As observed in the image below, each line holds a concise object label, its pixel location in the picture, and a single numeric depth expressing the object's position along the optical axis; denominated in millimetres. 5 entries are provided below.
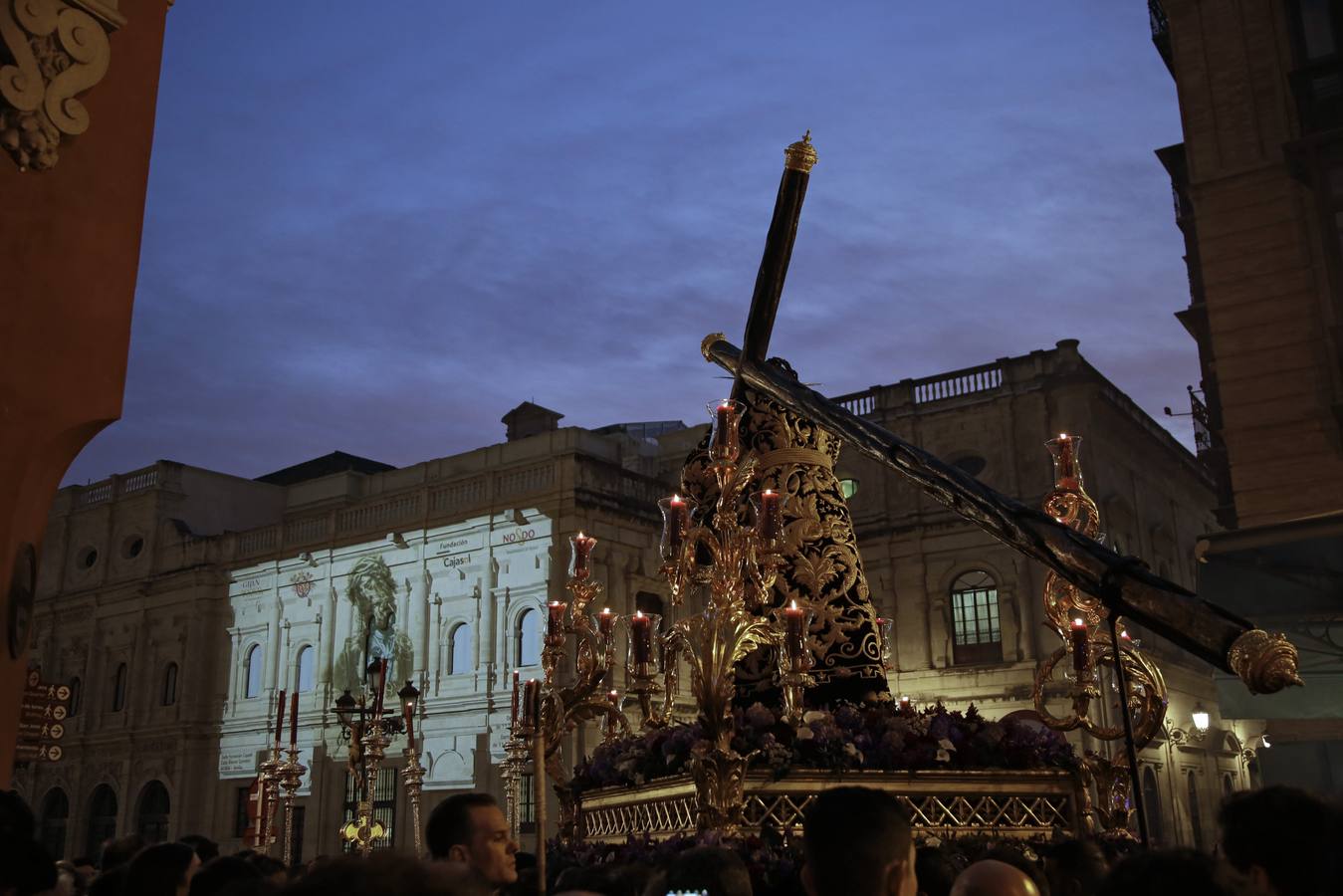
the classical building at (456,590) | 28312
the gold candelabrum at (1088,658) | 6145
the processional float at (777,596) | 4973
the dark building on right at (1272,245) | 13945
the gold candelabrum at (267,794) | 11648
